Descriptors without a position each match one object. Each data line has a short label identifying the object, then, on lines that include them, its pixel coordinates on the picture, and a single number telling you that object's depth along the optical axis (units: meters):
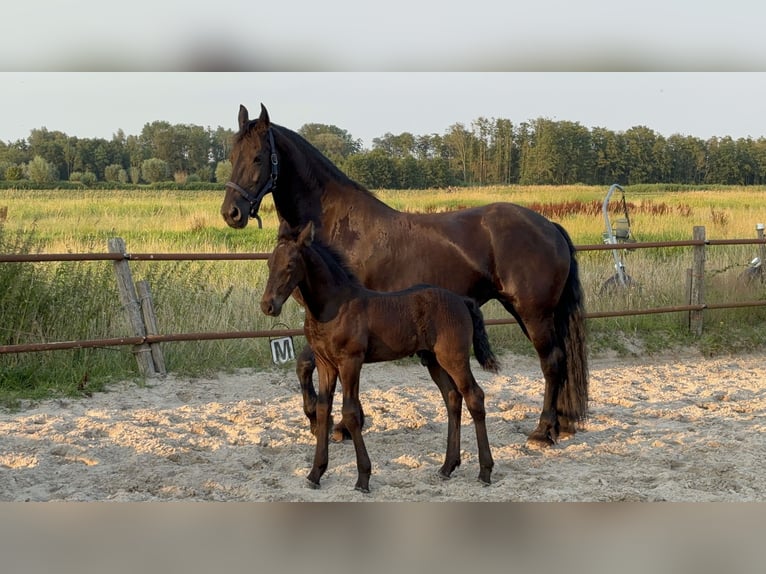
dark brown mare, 4.61
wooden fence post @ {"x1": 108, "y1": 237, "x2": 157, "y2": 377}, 6.74
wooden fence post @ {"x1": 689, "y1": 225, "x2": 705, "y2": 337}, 8.97
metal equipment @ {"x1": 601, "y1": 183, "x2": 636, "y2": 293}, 9.75
